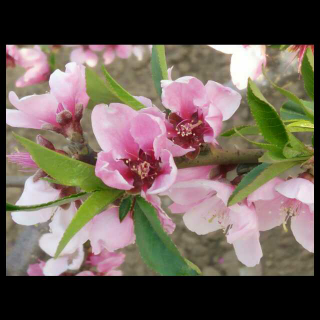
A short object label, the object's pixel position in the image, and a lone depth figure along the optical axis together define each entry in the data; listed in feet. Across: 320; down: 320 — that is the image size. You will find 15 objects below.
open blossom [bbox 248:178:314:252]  1.00
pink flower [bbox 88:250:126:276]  1.64
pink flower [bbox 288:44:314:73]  1.33
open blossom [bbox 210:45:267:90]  1.19
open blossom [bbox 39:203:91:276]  0.98
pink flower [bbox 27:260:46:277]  1.78
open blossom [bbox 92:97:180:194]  0.88
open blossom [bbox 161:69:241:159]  0.94
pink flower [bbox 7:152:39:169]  0.96
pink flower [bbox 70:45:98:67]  2.18
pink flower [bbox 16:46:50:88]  1.92
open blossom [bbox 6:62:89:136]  0.96
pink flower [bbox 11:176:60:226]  0.96
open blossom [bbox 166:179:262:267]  0.94
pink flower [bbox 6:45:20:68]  1.96
